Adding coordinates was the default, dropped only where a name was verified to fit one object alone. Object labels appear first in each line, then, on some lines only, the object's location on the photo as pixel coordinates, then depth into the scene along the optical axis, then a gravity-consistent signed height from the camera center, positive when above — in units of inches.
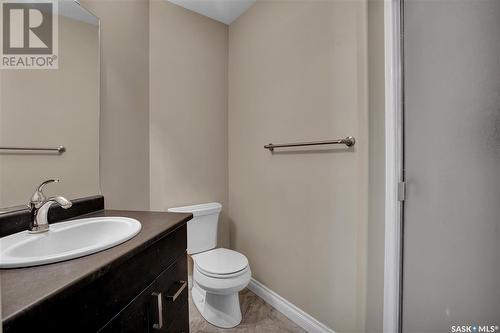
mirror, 36.7 +8.5
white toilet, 58.2 -26.9
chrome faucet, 35.3 -6.7
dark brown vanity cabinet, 28.8 -20.6
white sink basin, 25.8 -10.4
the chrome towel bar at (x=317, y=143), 50.2 +5.2
